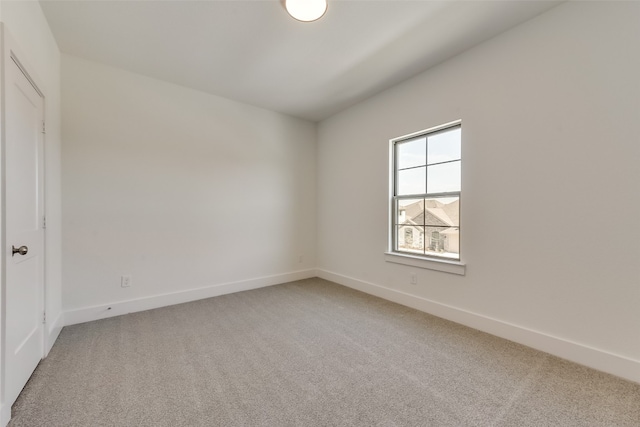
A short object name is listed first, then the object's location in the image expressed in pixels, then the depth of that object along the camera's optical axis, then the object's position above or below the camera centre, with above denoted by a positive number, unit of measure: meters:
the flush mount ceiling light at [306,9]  1.90 +1.52
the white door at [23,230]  1.50 -0.14
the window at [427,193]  2.79 +0.22
